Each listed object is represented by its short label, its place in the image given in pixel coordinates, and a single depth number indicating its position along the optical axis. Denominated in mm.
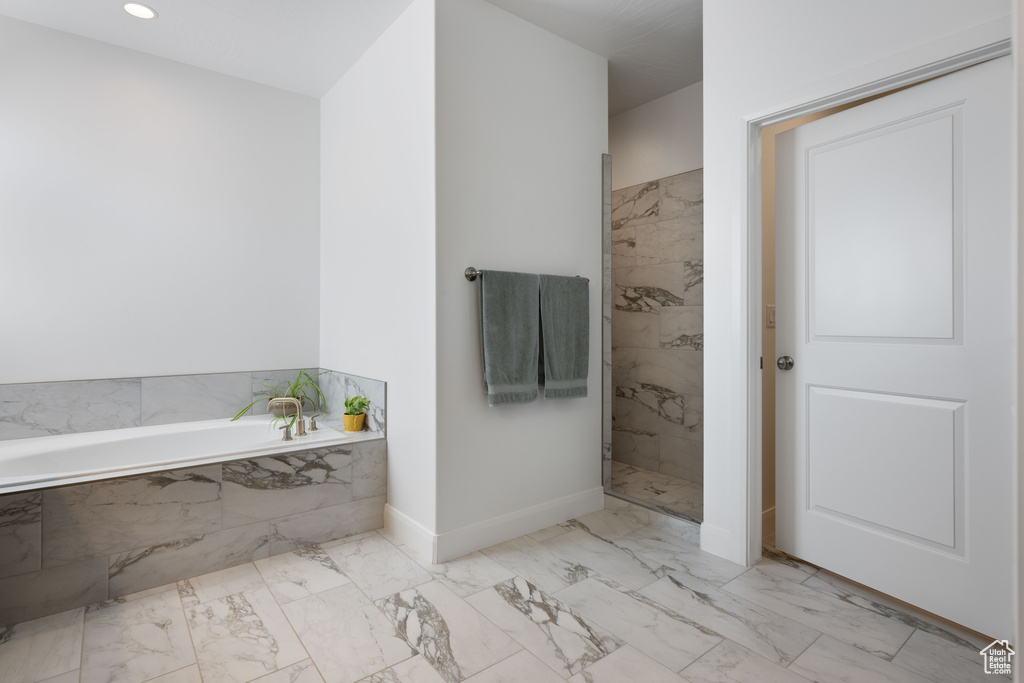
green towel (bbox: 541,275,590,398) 2537
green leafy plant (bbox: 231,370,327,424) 3262
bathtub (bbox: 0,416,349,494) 2011
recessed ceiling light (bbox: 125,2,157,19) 2381
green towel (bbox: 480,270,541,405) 2326
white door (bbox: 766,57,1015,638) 1609
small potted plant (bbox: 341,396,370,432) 2758
